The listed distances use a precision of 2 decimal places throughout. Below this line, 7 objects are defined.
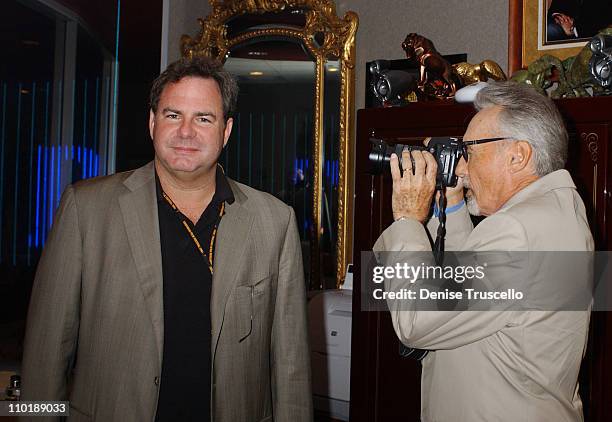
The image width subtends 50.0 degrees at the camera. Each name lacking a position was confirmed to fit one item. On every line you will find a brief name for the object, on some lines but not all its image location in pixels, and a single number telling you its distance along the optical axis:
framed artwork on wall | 2.65
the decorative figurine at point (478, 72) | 2.66
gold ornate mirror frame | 3.19
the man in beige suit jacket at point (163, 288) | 1.46
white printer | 2.88
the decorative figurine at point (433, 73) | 2.61
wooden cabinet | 2.18
